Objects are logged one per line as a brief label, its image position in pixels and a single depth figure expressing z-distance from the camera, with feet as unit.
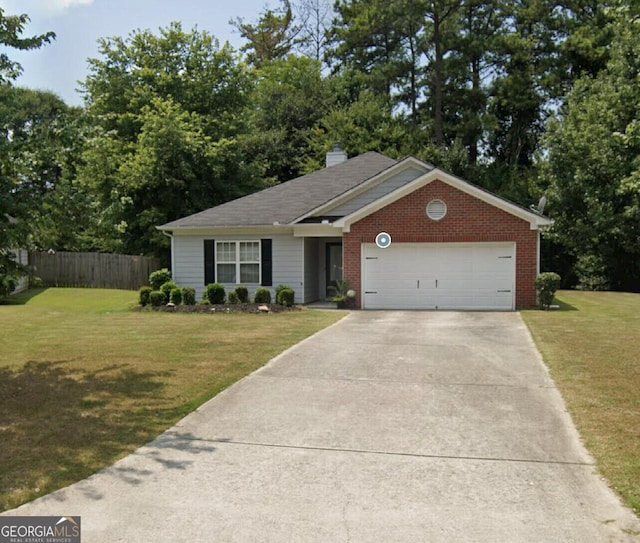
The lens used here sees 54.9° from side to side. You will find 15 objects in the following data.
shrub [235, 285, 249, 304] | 62.80
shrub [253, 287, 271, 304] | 61.72
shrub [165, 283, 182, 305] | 62.39
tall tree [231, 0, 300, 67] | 154.40
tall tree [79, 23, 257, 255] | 100.12
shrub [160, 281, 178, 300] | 63.05
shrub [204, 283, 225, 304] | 62.81
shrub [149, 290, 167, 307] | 61.57
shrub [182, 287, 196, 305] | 62.90
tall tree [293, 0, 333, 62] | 146.10
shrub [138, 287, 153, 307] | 62.59
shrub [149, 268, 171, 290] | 66.44
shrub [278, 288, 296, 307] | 60.95
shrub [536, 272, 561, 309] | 55.88
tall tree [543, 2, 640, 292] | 84.79
